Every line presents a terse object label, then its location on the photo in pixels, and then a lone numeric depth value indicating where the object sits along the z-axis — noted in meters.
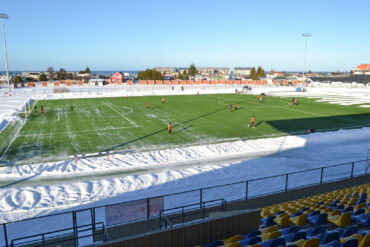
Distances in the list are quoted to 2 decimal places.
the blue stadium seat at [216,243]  7.23
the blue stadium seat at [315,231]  7.67
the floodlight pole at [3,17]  51.31
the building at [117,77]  130.43
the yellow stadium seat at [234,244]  6.57
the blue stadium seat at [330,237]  6.99
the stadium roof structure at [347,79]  104.78
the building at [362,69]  171.70
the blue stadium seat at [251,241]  7.15
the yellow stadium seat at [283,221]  9.49
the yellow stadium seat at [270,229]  8.19
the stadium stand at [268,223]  6.92
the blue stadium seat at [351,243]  6.29
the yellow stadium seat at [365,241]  6.52
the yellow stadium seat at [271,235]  7.36
